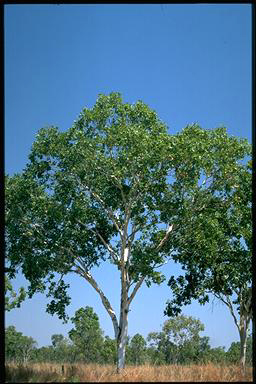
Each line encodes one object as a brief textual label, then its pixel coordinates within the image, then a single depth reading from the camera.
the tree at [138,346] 71.50
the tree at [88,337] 60.38
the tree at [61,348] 75.80
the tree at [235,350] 67.75
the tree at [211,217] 23.00
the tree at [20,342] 64.81
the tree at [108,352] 62.47
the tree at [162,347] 63.77
